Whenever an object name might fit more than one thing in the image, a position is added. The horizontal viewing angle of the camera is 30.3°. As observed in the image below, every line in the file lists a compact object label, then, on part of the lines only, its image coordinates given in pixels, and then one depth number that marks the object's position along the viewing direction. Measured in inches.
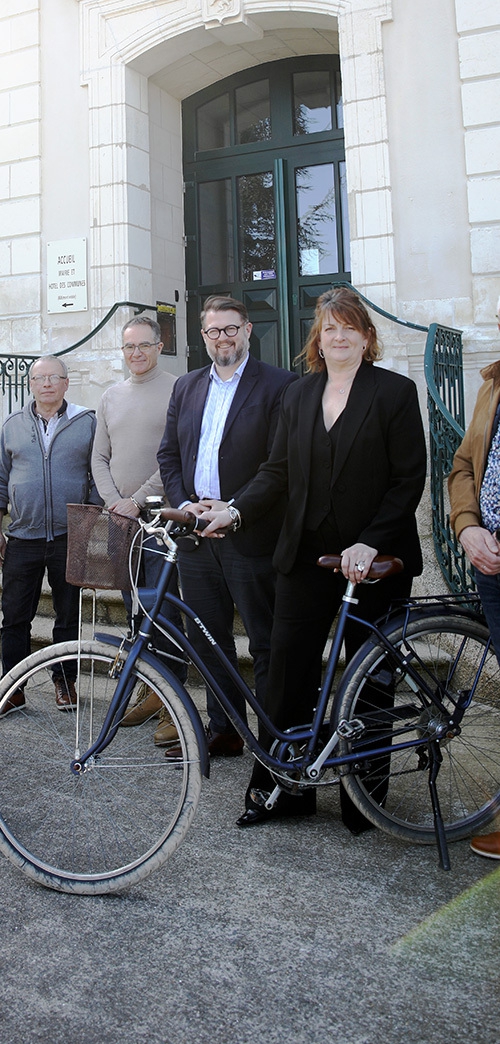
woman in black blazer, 118.0
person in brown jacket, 110.8
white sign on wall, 332.2
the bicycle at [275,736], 106.7
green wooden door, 323.6
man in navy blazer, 139.8
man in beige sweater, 172.4
